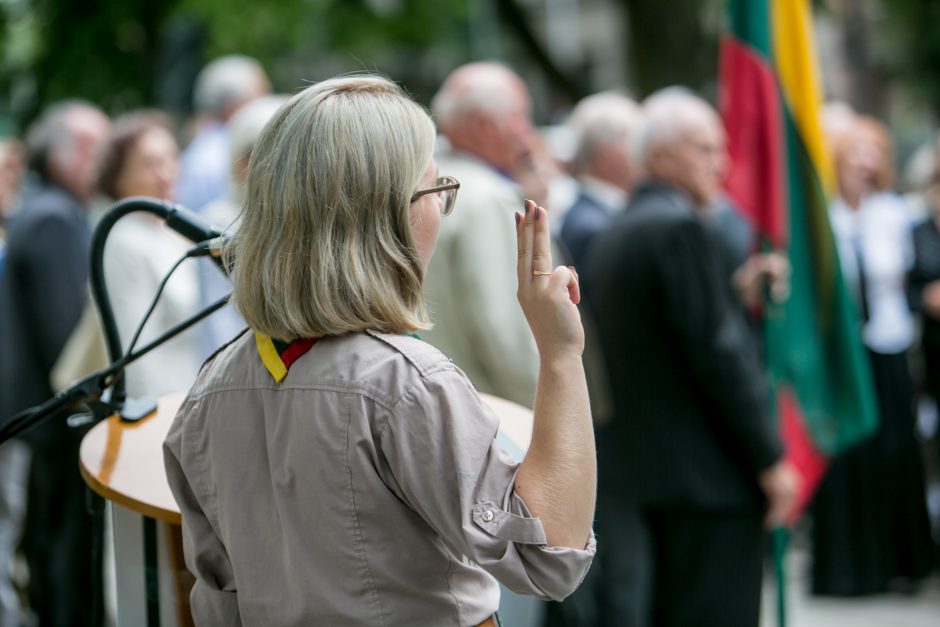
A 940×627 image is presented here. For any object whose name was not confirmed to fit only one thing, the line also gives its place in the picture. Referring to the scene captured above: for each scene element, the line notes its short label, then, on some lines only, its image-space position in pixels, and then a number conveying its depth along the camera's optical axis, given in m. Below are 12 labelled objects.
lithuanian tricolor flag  9.95
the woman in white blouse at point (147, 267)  8.13
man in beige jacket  7.67
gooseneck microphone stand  4.73
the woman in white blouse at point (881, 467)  13.14
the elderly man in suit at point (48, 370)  9.77
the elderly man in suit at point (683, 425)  8.00
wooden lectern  4.28
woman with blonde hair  3.55
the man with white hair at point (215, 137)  13.41
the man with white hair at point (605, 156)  12.04
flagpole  8.98
